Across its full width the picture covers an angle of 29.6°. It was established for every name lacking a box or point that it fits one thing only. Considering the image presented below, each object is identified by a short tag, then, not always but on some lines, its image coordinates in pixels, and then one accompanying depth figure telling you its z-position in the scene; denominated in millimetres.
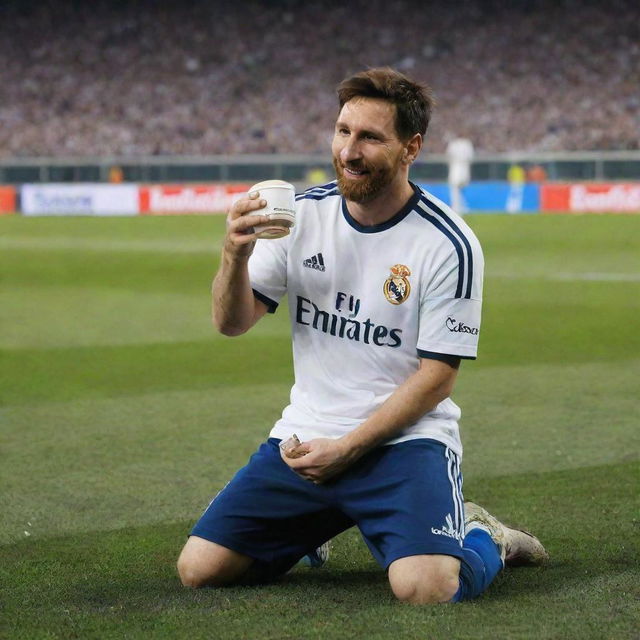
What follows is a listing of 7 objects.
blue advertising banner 30719
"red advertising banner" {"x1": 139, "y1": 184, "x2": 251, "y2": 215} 32594
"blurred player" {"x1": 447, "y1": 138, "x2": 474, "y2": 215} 26719
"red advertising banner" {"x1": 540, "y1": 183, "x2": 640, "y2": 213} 30188
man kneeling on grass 4074
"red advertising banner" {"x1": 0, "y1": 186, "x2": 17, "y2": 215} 33297
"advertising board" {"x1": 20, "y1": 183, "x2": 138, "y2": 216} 33156
